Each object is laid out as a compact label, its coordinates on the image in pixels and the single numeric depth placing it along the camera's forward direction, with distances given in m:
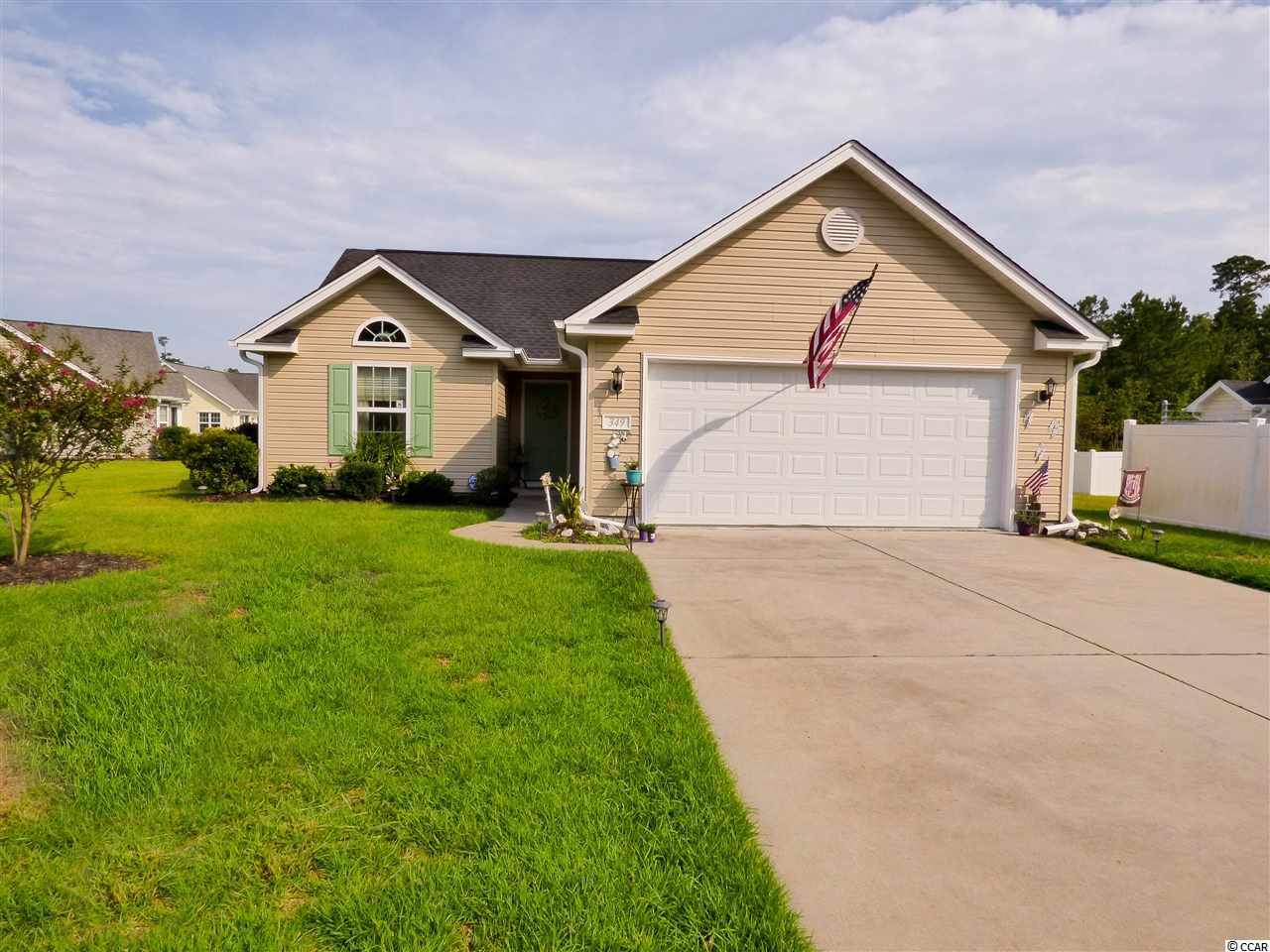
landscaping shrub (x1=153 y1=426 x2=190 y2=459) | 11.42
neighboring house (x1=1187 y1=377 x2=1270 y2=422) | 22.67
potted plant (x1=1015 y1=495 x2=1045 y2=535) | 10.05
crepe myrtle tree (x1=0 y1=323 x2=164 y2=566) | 6.36
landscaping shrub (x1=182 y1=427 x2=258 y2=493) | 12.45
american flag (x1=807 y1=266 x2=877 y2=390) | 8.70
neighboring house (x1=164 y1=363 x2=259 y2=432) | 38.25
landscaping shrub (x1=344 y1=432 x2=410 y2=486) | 12.53
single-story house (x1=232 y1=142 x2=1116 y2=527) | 9.75
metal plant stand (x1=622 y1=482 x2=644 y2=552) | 9.78
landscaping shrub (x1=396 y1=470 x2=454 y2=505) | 12.25
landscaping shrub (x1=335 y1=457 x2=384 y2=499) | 12.05
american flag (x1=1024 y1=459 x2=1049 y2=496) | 10.11
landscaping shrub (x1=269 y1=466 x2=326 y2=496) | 12.24
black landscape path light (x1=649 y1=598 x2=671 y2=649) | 4.48
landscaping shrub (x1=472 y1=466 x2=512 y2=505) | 12.70
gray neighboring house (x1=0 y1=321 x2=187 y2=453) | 32.00
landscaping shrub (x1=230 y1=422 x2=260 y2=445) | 15.01
